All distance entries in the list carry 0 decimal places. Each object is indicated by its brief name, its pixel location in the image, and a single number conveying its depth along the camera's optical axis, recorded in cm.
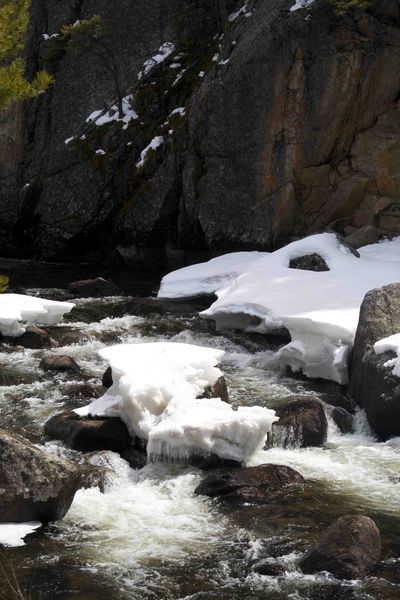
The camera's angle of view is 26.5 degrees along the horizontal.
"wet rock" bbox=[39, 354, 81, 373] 1480
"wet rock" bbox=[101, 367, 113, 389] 1390
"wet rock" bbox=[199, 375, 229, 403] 1189
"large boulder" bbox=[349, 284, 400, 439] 1208
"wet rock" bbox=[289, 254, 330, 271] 1862
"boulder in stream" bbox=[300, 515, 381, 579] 776
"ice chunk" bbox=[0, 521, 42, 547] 832
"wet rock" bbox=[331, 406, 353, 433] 1241
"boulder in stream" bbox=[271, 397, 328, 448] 1152
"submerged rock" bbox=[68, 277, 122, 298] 2270
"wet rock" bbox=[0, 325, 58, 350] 1662
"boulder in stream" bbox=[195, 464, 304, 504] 964
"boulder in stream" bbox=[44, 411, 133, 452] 1109
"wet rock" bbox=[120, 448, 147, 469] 1064
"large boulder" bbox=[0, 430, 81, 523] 859
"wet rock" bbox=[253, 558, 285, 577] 786
